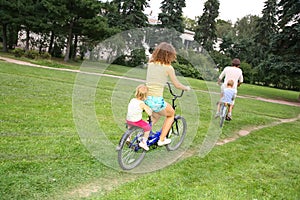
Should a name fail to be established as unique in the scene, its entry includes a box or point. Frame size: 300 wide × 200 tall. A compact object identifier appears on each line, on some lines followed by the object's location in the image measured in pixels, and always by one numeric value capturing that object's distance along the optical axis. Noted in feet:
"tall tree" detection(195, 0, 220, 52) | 149.48
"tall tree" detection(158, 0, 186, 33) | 128.26
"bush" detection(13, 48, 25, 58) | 76.15
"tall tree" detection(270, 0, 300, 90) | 65.44
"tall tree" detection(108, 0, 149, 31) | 110.63
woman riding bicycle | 13.75
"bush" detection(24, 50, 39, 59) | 76.95
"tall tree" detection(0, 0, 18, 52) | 82.35
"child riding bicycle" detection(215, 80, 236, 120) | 24.87
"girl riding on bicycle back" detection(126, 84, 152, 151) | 13.15
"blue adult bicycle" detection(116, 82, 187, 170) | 13.01
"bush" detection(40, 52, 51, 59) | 80.02
